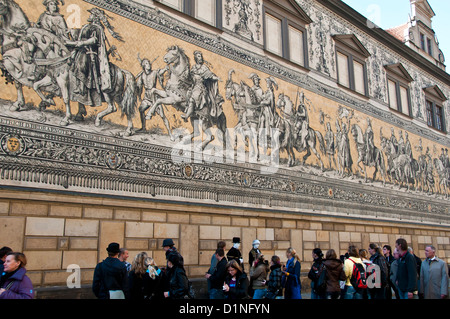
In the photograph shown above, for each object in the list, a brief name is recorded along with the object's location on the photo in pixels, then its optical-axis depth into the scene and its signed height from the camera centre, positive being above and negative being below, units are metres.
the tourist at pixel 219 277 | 6.27 -0.29
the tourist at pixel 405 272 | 6.29 -0.24
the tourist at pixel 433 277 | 5.86 -0.29
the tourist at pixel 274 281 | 6.22 -0.35
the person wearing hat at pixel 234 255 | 6.36 +0.01
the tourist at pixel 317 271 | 6.55 -0.23
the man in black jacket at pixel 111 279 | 4.69 -0.24
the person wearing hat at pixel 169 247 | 5.35 +0.12
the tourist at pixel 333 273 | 6.51 -0.26
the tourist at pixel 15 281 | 3.67 -0.20
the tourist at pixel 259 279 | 6.25 -0.33
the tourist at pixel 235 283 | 5.60 -0.34
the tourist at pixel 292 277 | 6.90 -0.34
